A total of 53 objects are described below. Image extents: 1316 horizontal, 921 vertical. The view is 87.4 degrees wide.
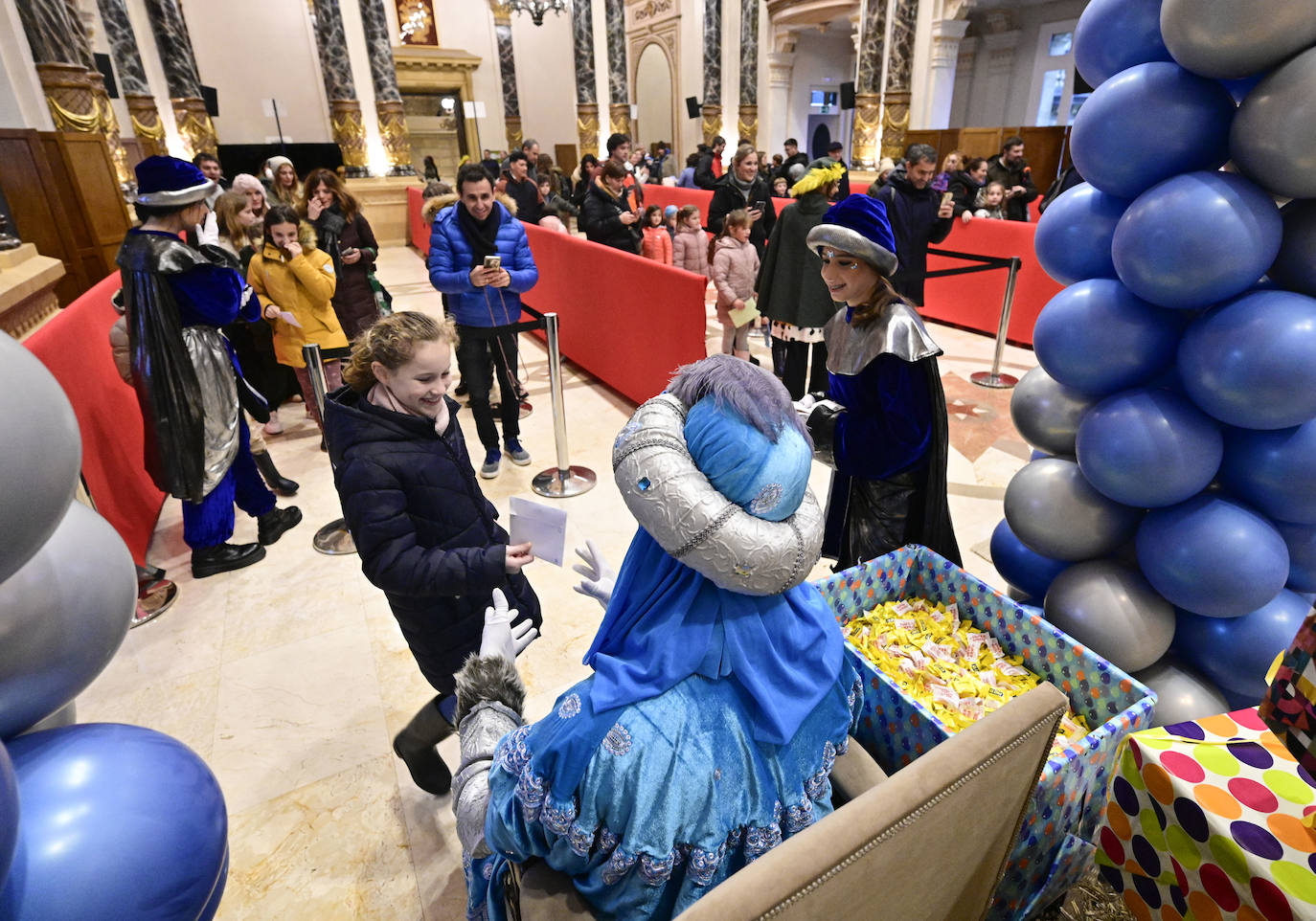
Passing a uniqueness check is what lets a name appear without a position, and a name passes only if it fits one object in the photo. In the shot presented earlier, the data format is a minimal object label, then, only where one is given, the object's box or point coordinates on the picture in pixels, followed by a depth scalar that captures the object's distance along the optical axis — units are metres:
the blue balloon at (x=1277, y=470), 1.63
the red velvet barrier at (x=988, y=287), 6.08
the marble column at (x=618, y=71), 16.86
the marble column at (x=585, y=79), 16.95
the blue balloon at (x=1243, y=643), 1.77
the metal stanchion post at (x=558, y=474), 3.93
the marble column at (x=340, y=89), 12.89
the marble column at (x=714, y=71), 16.22
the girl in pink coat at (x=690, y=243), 6.18
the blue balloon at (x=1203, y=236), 1.51
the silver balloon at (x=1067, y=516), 1.96
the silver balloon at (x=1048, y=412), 2.08
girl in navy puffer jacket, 1.62
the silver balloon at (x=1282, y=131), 1.40
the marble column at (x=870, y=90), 12.29
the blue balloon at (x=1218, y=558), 1.68
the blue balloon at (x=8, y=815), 0.67
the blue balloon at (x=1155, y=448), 1.70
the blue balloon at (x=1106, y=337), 1.75
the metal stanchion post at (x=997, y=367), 5.26
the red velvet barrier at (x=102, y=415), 2.98
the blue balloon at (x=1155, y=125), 1.58
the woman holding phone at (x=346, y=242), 4.57
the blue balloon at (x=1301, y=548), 1.81
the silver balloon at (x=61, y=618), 0.84
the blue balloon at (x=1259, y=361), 1.50
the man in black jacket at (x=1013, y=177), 7.07
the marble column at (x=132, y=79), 12.51
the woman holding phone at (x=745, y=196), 6.20
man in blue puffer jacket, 3.64
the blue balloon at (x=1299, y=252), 1.56
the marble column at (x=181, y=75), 13.24
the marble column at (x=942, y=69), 11.30
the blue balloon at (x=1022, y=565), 2.25
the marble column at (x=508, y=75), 18.69
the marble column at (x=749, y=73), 15.71
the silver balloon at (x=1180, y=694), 1.84
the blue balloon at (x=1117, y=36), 1.69
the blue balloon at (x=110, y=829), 0.76
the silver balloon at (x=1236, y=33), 1.38
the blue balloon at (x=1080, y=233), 1.88
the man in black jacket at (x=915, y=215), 4.70
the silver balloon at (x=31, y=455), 0.65
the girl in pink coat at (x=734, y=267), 5.14
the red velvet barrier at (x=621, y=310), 4.32
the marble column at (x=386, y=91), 13.16
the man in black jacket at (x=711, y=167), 9.55
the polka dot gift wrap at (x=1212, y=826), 0.93
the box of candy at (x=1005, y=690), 1.47
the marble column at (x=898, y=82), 11.70
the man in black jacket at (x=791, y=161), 8.76
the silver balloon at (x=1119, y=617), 1.85
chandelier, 14.22
